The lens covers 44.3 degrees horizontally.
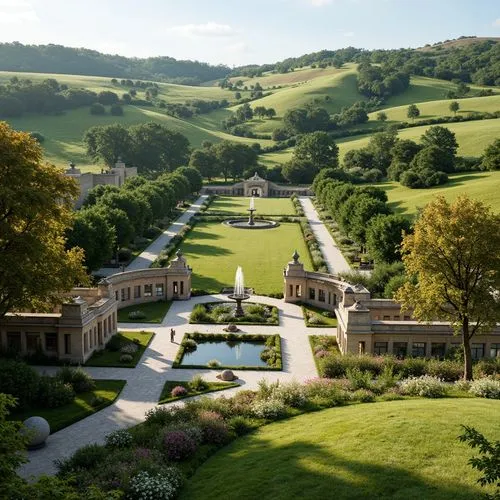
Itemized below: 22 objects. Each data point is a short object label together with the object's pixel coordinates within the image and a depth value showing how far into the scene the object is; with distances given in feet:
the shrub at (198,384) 125.95
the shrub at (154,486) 73.72
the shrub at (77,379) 122.72
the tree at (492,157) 392.06
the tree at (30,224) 119.44
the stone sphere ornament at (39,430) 95.25
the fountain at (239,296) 181.67
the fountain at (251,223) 354.74
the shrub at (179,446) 86.58
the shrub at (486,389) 112.57
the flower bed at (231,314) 176.04
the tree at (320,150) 569.23
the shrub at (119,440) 92.94
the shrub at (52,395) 113.80
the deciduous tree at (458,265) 122.31
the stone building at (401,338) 142.61
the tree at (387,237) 226.79
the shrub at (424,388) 112.88
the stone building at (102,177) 349.00
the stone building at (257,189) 545.44
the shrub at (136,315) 179.22
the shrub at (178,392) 121.19
